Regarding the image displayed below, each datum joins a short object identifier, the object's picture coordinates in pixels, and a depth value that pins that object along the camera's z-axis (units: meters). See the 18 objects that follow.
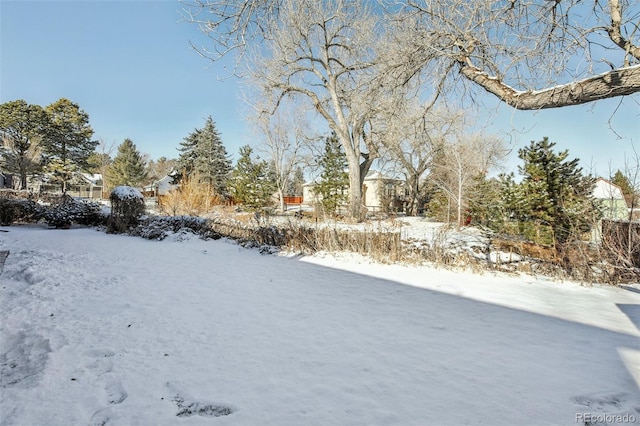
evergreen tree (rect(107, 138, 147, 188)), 35.47
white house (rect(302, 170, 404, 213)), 26.22
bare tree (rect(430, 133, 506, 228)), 15.21
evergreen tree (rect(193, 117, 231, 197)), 26.11
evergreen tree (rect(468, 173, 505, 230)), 14.10
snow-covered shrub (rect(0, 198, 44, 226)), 10.49
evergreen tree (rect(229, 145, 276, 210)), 19.27
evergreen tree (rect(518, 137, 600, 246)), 7.19
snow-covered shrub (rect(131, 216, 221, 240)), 8.83
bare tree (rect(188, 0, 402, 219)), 12.55
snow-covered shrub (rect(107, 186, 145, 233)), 9.98
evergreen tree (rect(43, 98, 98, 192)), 28.38
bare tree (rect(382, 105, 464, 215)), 20.82
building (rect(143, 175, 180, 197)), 35.62
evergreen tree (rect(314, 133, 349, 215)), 18.64
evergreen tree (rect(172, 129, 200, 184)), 27.97
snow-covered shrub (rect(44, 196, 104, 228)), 10.52
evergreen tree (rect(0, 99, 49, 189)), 26.66
